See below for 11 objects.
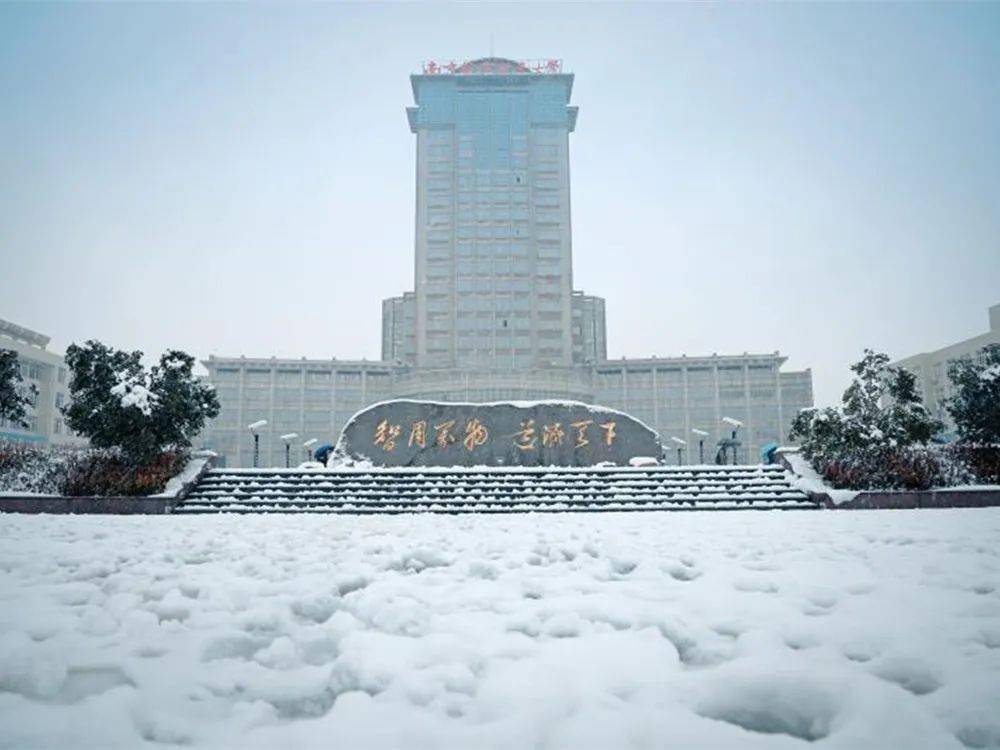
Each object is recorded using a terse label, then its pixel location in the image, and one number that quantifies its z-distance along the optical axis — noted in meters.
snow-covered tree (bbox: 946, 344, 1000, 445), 16.39
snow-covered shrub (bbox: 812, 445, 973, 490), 14.47
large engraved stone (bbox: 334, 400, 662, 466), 20.23
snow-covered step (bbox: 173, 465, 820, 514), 13.84
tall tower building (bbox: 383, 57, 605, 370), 80.19
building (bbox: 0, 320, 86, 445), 52.34
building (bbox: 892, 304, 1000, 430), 60.81
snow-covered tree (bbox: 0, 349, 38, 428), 19.50
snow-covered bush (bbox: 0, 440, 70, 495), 15.12
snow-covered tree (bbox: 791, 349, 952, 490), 14.64
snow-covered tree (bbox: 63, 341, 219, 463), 16.05
